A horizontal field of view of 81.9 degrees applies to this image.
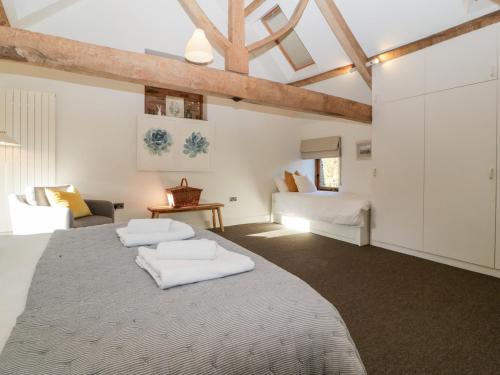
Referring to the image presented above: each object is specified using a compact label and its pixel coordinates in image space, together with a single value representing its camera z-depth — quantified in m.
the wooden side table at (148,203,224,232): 3.96
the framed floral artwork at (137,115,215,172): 4.29
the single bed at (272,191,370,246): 3.83
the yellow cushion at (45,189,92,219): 3.19
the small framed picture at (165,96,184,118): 4.47
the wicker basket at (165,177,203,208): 4.15
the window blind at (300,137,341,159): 5.31
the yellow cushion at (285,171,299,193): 5.36
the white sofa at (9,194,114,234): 2.90
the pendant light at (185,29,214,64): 2.95
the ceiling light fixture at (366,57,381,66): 3.69
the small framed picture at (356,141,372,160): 4.80
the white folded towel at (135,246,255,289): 1.05
